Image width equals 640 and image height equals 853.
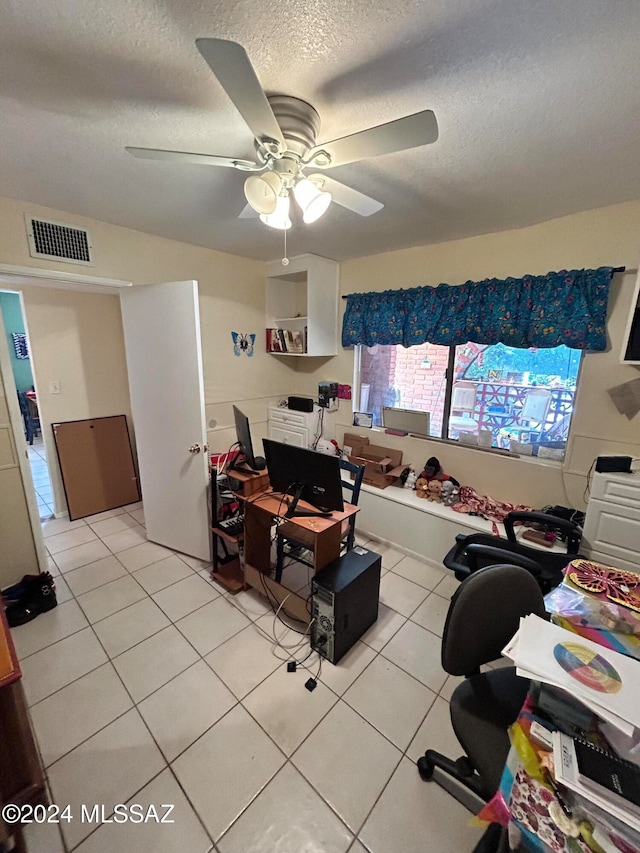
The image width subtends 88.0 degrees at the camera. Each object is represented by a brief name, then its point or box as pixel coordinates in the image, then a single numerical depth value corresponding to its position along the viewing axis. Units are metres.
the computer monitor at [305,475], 1.82
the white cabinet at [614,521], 1.81
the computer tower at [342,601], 1.75
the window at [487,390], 2.38
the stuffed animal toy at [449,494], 2.67
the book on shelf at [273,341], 3.53
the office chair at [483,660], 1.07
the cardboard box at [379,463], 2.97
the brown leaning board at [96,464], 3.21
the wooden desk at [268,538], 1.88
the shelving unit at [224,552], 2.36
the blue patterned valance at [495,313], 2.06
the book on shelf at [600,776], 0.62
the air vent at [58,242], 2.08
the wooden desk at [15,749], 1.11
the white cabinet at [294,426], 3.48
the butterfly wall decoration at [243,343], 3.39
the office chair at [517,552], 1.69
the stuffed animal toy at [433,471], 2.87
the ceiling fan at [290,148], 0.92
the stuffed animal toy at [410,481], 2.94
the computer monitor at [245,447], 2.30
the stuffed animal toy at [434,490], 2.72
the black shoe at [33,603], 2.01
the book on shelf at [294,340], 3.40
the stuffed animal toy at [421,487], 2.78
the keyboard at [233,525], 2.41
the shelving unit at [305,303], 3.18
